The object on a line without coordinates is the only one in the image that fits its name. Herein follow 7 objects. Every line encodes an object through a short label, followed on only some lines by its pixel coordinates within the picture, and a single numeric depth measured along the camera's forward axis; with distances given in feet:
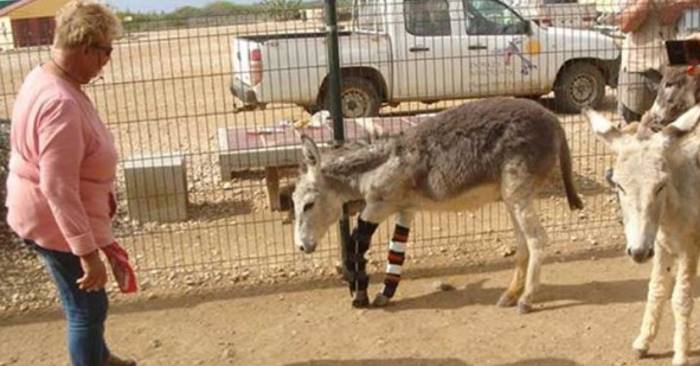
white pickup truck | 32.24
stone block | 23.68
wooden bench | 24.53
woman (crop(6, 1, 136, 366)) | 9.77
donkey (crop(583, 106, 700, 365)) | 11.50
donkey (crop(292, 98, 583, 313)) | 16.79
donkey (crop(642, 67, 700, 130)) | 17.47
